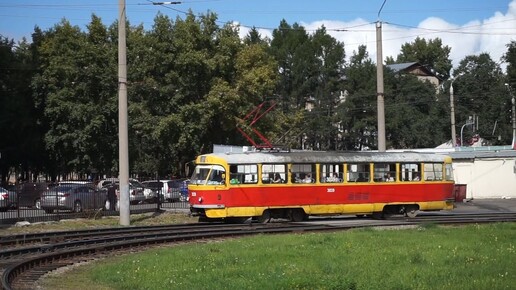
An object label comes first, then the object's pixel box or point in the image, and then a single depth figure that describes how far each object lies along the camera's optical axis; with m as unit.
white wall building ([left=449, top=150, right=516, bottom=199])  49.22
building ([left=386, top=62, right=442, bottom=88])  116.88
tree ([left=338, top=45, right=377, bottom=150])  85.31
